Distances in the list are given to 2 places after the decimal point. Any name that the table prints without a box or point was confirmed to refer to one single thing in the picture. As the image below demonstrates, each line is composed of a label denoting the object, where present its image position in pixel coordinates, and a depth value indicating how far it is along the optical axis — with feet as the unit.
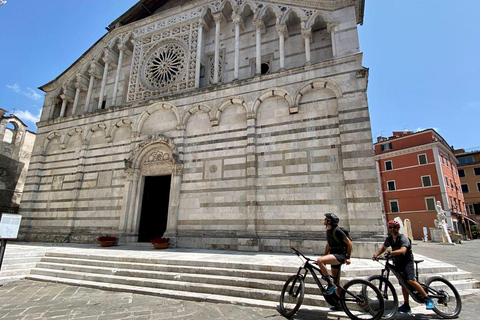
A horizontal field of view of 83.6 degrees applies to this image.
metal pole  22.07
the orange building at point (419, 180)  96.68
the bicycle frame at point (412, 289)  15.24
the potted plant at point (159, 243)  36.19
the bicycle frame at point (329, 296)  15.14
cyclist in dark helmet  15.32
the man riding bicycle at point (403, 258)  15.29
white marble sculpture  68.80
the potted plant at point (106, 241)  38.83
